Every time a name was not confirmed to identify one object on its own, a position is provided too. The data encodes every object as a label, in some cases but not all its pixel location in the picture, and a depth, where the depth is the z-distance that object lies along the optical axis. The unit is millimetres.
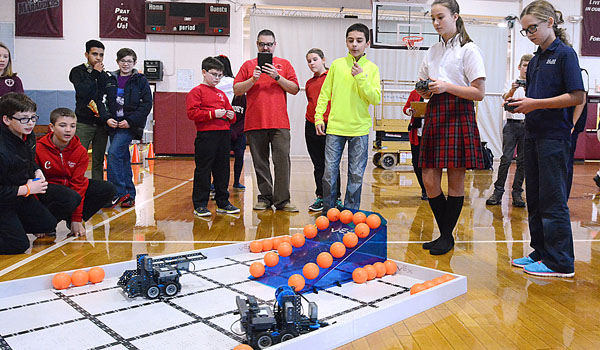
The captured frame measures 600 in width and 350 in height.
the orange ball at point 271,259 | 2598
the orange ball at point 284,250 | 2762
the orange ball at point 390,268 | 2566
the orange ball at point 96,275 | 2379
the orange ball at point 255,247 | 3002
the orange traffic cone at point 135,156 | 9125
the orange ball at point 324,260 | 2412
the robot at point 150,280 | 2141
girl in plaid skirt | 2830
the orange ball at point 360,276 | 2422
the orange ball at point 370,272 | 2469
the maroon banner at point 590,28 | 11492
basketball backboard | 10164
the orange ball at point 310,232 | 2986
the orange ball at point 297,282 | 2258
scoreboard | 10453
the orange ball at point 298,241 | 2885
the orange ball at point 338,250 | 2479
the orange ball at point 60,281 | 2291
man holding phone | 4254
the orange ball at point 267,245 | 3045
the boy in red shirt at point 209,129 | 4137
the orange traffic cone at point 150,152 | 10586
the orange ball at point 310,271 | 2318
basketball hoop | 10109
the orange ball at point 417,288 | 2203
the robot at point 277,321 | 1609
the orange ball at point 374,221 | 2664
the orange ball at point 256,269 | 2445
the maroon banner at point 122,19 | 10508
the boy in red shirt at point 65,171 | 3242
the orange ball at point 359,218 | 2791
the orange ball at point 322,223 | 3033
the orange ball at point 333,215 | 3080
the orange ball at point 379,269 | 2520
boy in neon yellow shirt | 3580
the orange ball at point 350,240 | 2557
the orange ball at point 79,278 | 2328
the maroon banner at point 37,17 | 10469
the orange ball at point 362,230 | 2588
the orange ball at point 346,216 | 2932
